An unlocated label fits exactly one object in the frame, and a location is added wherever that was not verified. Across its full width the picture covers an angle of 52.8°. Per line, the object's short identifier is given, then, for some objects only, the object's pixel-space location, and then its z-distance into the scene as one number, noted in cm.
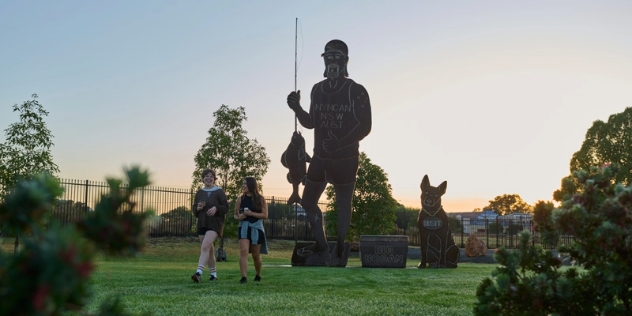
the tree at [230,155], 2677
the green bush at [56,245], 92
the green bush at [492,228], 4566
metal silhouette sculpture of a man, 1675
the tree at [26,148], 2133
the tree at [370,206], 2862
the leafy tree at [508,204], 7958
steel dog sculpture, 1636
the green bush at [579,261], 299
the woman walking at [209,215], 954
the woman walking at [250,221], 939
